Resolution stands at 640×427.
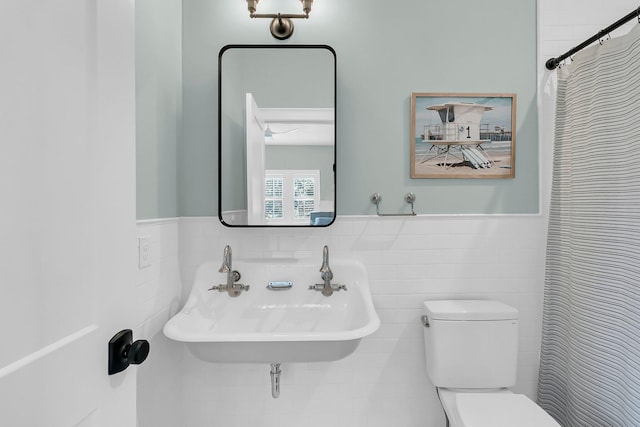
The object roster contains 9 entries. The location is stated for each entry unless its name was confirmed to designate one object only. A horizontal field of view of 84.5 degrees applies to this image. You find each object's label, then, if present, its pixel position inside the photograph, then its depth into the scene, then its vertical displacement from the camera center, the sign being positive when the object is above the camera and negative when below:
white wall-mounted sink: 1.54 -0.45
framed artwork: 1.69 +0.33
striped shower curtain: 1.27 -0.17
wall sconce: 1.60 +0.86
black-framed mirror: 1.62 +0.35
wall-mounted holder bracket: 1.68 +0.02
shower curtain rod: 1.26 +0.67
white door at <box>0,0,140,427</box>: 0.49 -0.01
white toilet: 1.53 -0.63
